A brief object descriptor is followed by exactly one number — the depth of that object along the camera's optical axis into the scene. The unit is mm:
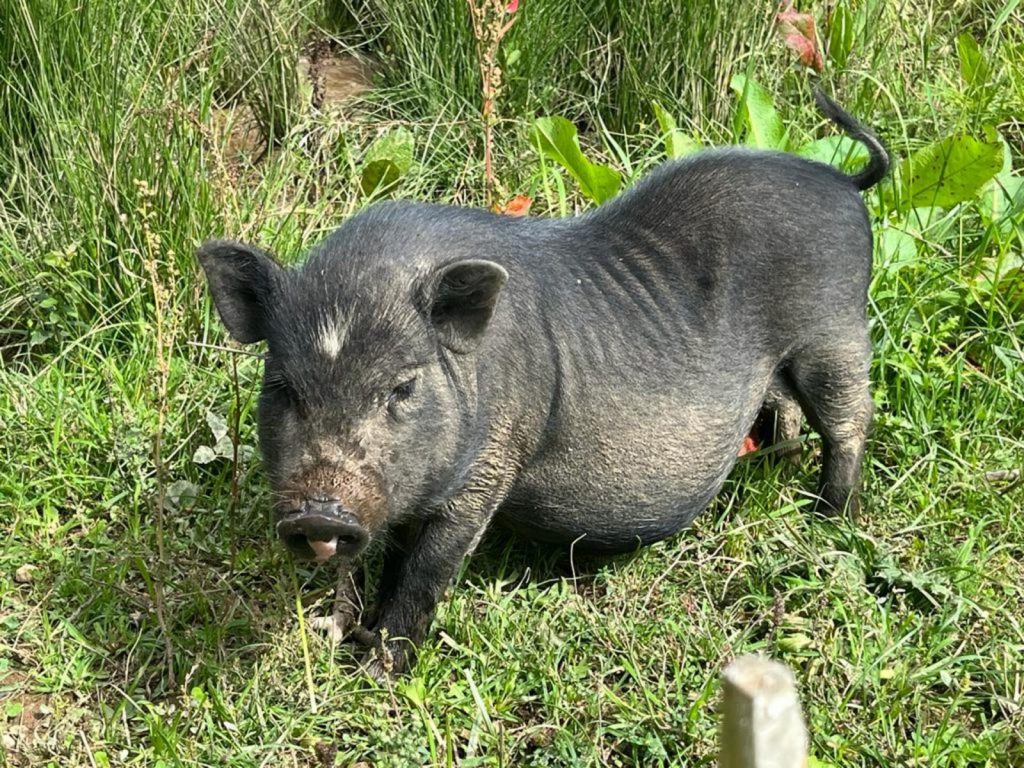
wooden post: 1551
